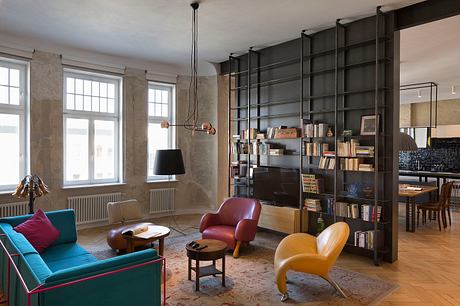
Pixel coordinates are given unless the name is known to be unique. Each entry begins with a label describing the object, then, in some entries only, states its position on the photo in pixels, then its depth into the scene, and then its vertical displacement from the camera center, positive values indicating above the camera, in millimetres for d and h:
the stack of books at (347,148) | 4496 +40
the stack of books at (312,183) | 4973 -510
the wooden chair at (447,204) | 6398 -1062
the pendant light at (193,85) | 4320 +1498
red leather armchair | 4594 -1097
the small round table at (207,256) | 3584 -1190
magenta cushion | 3475 -899
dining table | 5883 -770
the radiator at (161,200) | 7012 -1107
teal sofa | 2086 -917
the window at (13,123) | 5469 +448
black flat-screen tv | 5298 -594
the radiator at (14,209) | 5289 -998
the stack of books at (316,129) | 4867 +326
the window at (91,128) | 6188 +419
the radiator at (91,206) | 6059 -1078
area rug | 3293 -1525
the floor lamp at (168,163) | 5367 -220
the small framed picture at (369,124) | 4334 +366
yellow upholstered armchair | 3299 -1130
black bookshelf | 4340 +786
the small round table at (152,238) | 4059 -1114
